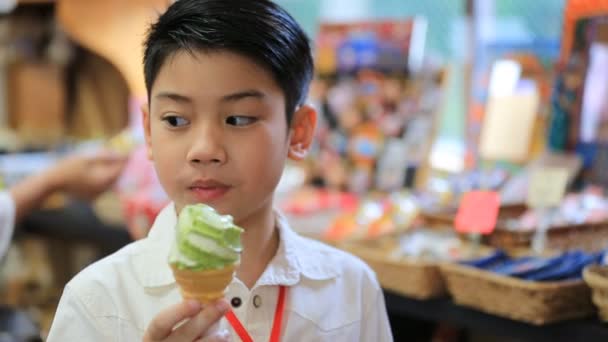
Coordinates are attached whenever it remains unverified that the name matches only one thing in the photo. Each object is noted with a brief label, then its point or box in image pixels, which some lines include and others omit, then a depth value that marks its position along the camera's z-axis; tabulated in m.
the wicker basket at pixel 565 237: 2.48
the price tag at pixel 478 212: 2.35
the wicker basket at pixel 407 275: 2.22
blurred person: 2.51
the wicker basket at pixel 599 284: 1.83
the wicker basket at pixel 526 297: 1.92
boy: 1.33
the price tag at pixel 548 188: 2.41
